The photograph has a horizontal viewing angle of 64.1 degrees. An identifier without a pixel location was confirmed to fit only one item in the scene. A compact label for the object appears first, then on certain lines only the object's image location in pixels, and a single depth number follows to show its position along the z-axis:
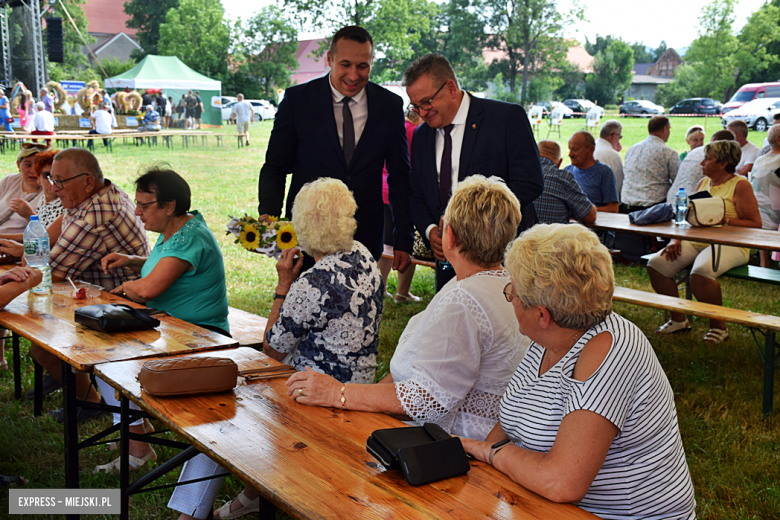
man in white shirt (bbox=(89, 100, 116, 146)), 16.39
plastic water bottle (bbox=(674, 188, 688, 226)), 4.70
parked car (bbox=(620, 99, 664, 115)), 28.12
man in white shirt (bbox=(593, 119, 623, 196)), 7.26
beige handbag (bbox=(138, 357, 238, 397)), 1.68
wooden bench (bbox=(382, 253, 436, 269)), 4.84
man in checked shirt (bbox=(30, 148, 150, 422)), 3.14
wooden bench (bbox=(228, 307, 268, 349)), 3.10
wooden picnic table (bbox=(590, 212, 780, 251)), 4.06
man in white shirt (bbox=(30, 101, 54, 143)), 13.48
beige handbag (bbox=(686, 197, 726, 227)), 4.55
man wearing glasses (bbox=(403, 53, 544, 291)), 2.86
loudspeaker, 11.93
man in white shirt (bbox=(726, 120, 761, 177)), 7.67
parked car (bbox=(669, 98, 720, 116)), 23.73
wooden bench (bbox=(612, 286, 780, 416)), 3.44
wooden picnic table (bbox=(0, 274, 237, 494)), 2.10
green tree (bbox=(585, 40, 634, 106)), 24.92
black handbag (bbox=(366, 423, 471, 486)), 1.27
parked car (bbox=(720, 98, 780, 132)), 19.47
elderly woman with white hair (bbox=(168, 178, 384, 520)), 2.18
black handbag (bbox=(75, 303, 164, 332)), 2.32
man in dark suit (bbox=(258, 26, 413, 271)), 3.18
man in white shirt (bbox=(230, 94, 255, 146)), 14.62
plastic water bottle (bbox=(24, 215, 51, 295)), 3.02
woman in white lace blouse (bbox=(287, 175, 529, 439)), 1.61
